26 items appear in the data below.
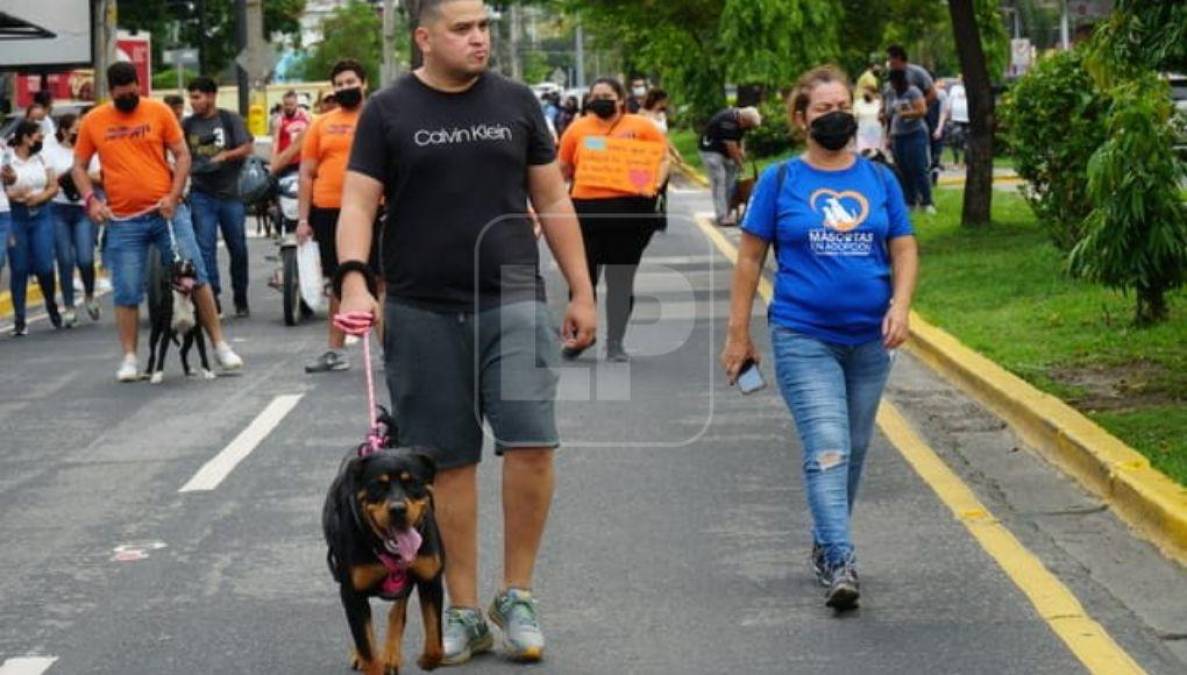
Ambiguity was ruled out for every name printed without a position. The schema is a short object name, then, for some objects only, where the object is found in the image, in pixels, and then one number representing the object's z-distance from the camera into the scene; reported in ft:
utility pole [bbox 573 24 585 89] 385.29
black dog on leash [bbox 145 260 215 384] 52.75
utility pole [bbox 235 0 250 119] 163.21
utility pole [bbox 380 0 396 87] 215.86
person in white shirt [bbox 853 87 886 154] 101.81
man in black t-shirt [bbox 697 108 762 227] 97.71
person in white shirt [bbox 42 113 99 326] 70.64
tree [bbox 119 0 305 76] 272.10
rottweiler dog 23.32
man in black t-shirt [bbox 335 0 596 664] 25.29
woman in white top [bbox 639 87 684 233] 95.30
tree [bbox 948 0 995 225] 81.66
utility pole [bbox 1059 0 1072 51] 187.41
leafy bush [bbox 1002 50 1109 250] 61.87
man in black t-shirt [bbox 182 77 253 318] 66.18
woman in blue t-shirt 28.53
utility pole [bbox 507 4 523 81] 418.72
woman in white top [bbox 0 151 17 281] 66.74
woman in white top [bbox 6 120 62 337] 68.54
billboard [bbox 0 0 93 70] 96.17
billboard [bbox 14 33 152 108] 152.05
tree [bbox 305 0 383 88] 351.87
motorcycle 65.16
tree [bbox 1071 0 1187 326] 40.91
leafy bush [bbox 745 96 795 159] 163.02
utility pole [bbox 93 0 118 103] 118.32
